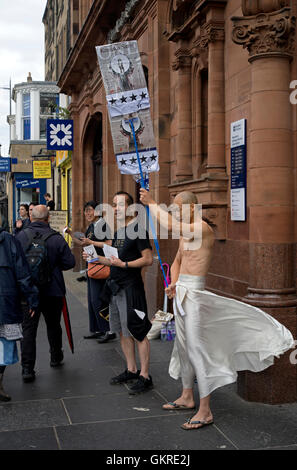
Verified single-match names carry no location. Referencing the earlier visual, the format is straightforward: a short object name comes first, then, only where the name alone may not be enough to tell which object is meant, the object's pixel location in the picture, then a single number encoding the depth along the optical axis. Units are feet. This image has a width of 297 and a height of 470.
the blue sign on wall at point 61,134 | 61.16
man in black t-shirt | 18.44
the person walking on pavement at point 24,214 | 37.09
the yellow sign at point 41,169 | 82.83
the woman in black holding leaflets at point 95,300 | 26.13
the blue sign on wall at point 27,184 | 102.42
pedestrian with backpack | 20.70
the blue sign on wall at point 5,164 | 124.67
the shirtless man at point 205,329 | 15.85
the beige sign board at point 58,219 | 43.66
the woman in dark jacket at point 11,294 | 17.47
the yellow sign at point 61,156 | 71.91
